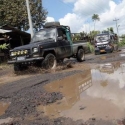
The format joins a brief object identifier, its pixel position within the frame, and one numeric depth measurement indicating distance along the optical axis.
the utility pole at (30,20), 10.00
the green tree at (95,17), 41.07
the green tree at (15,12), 18.04
